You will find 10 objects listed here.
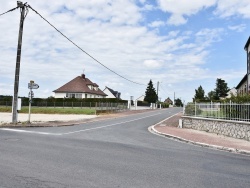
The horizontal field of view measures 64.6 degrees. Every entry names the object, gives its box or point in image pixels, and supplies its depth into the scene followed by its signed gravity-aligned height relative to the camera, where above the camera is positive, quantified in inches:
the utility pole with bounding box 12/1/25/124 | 537.9 +92.6
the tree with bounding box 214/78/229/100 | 2009.9 +163.3
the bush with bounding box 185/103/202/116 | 529.9 -18.1
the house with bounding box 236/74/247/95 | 923.5 +113.4
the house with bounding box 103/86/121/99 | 2798.2 +137.7
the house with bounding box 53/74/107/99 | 2046.6 +124.9
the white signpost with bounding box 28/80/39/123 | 555.9 +42.8
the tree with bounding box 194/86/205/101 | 2262.0 +128.7
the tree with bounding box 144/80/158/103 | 2749.4 +120.5
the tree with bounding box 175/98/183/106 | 4079.6 +21.3
